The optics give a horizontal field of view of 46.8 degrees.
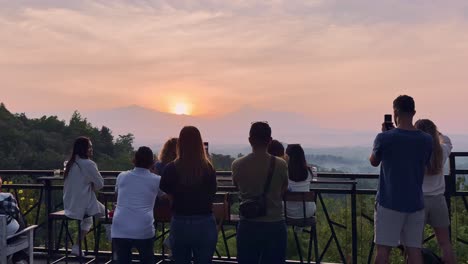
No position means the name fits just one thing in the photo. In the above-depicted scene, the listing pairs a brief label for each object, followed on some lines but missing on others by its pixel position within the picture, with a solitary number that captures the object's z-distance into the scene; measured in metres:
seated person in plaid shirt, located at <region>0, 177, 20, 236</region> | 4.45
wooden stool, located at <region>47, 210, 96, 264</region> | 5.43
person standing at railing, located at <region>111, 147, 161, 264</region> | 4.20
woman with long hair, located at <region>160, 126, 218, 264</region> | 3.72
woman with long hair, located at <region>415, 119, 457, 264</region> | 4.23
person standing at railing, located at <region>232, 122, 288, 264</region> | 3.68
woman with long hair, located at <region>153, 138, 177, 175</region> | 4.86
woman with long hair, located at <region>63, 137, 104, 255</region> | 5.22
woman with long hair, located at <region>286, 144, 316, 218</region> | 5.31
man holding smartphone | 3.90
